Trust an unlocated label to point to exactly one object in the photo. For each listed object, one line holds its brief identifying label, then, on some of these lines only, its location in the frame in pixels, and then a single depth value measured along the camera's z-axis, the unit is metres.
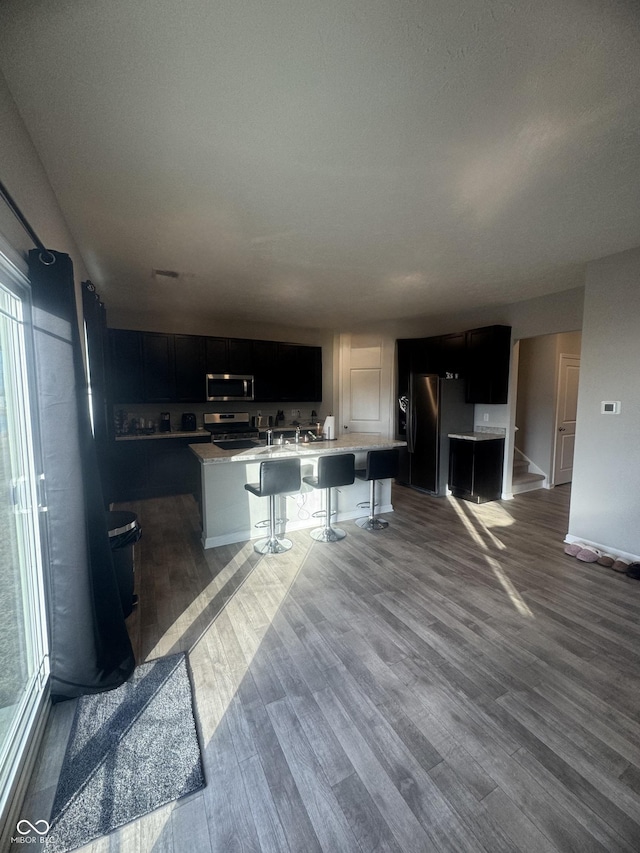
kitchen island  3.41
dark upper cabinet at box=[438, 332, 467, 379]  5.34
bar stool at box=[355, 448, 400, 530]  3.68
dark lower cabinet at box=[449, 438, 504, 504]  4.94
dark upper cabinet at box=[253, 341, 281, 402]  5.80
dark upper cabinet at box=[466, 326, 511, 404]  4.88
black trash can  2.32
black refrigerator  5.23
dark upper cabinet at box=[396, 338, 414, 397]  6.11
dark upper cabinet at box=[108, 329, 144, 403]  4.89
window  1.51
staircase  5.43
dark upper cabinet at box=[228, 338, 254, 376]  5.61
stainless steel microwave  5.47
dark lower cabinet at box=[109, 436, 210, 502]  4.78
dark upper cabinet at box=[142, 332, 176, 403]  5.09
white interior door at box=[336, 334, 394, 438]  6.39
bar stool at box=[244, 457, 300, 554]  3.18
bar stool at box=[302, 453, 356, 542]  3.43
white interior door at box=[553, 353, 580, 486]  5.61
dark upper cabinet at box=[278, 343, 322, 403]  6.02
